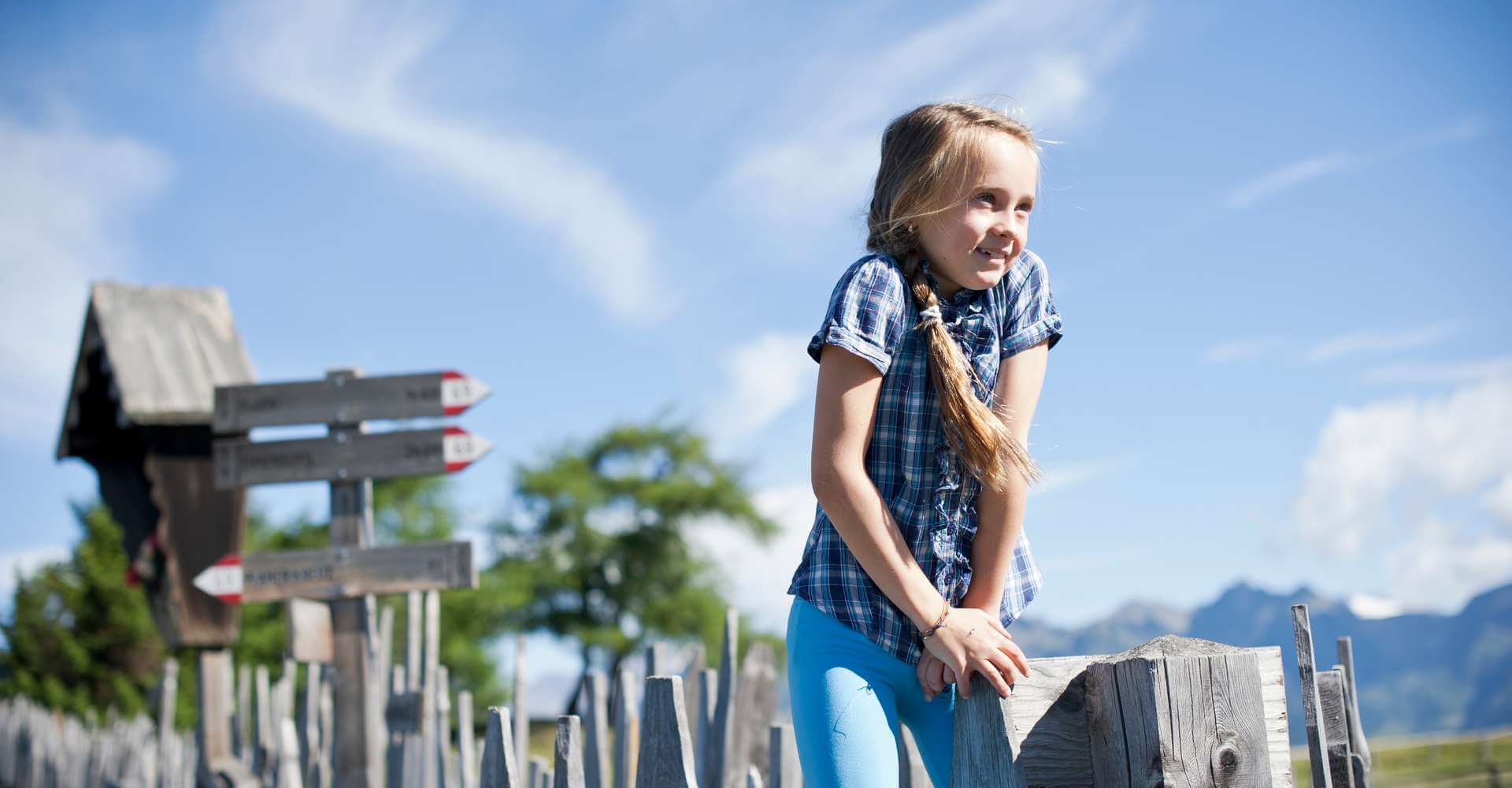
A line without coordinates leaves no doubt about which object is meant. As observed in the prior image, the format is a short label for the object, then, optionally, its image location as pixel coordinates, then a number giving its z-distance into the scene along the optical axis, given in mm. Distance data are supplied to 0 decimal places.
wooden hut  6562
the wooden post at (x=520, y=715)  4949
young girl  1680
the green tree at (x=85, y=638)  22359
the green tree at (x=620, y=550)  29234
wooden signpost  5016
